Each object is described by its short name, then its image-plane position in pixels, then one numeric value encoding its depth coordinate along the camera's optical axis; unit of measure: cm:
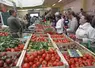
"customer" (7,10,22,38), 218
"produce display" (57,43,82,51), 124
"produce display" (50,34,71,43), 158
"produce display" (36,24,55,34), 238
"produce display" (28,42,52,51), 123
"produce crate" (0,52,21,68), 114
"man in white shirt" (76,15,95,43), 154
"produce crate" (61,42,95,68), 112
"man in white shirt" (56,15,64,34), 299
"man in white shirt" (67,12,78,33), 224
